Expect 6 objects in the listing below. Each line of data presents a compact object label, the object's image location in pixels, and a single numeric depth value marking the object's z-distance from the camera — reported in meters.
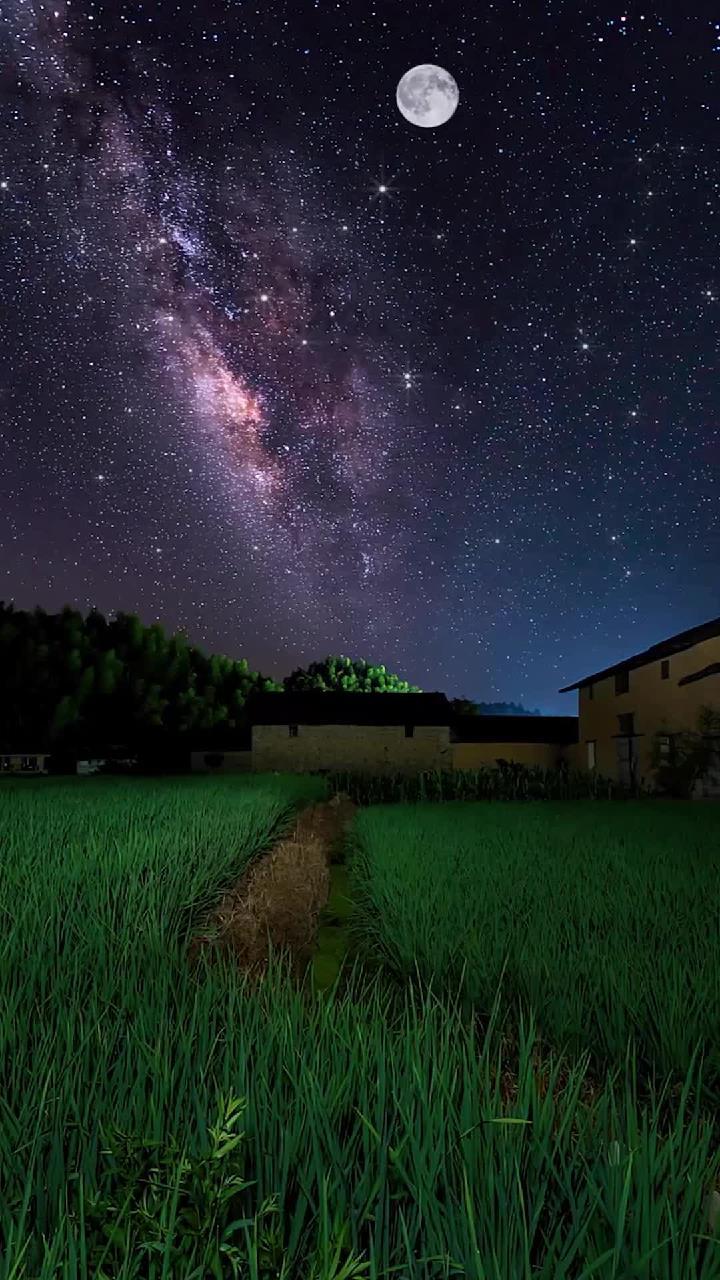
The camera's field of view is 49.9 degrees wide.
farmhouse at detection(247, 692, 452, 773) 44.78
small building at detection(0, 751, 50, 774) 48.75
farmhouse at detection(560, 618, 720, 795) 27.70
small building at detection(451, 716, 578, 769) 46.97
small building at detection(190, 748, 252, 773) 51.44
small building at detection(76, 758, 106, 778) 50.56
